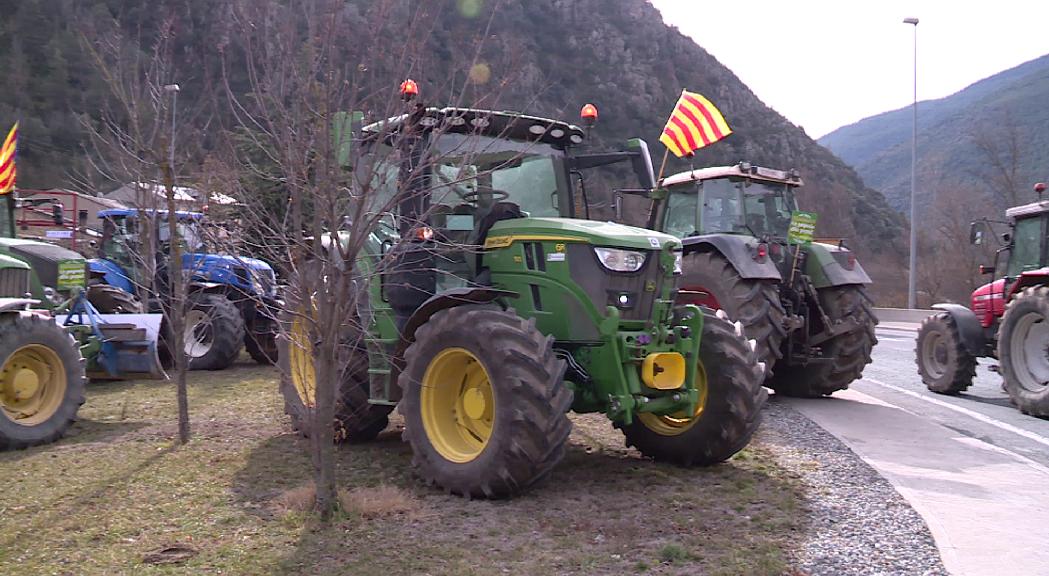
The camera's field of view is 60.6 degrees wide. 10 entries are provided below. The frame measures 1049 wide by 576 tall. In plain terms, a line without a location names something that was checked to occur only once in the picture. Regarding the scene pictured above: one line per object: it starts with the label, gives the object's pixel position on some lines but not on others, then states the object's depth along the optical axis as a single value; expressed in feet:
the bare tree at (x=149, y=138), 24.73
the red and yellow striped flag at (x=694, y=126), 37.22
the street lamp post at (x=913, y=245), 87.71
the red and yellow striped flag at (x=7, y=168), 36.68
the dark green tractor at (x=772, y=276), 31.76
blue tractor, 40.24
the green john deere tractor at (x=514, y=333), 18.20
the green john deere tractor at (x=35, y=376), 24.70
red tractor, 33.01
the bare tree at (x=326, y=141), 16.46
